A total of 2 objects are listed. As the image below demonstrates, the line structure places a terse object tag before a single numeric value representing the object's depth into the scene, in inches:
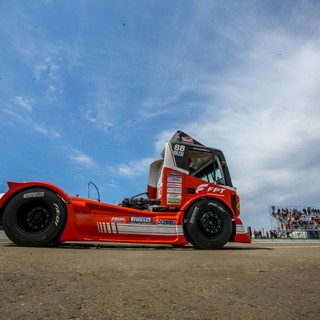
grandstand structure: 1230.3
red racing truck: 254.5
